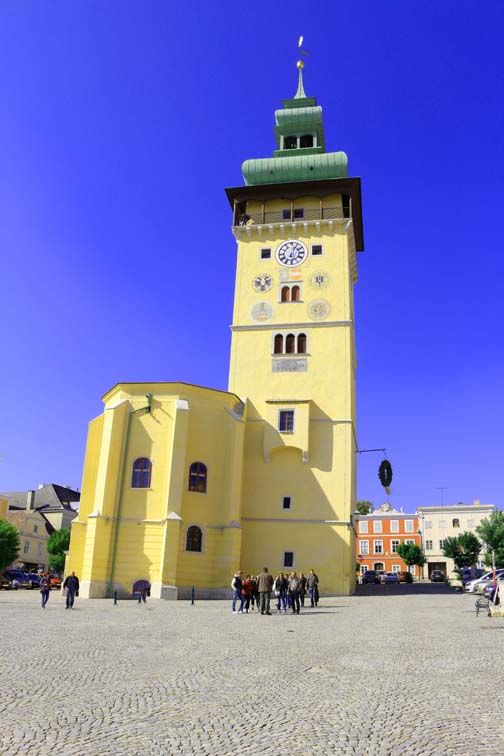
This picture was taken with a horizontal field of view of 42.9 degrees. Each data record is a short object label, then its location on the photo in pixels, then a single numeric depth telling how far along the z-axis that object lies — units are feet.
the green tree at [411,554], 274.77
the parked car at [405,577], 209.36
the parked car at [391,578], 214.96
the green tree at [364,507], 330.98
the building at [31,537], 239.50
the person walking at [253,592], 85.35
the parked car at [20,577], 169.89
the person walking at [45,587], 83.01
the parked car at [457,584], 140.69
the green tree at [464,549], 261.85
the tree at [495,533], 191.83
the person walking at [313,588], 94.32
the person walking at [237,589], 82.25
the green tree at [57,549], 212.43
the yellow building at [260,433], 113.19
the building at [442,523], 295.48
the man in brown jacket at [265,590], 80.48
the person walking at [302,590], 90.59
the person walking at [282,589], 84.79
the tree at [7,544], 179.83
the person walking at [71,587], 82.17
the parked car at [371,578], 204.50
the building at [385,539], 296.92
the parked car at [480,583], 120.82
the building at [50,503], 267.39
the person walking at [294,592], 81.55
